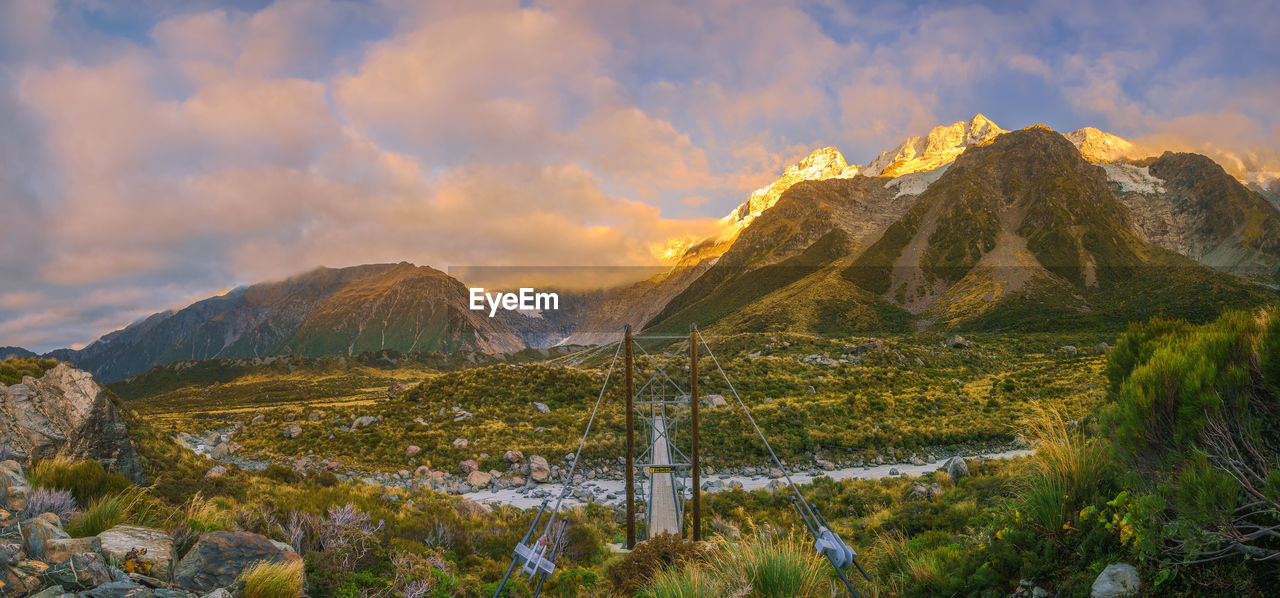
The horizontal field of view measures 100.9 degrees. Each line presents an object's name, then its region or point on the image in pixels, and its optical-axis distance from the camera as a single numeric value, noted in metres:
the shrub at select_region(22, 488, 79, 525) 6.76
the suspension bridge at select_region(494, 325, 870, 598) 5.99
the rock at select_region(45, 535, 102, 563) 5.38
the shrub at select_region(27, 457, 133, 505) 7.84
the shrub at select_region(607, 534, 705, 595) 8.51
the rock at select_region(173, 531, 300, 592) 6.18
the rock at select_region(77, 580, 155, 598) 5.06
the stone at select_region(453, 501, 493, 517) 16.38
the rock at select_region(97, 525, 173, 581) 5.92
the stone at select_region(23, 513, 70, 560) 5.33
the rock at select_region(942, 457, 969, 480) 15.52
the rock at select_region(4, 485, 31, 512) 6.52
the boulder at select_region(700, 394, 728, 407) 35.24
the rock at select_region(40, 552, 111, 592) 5.05
